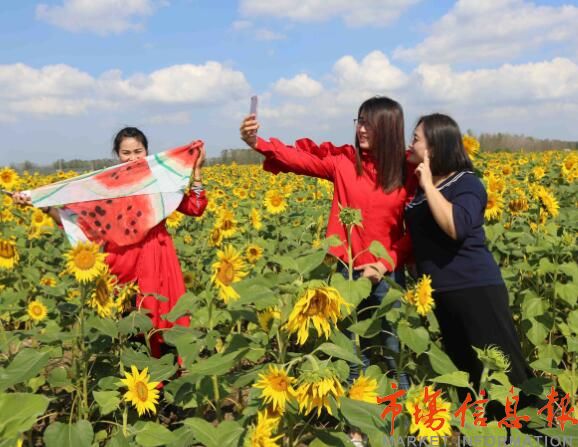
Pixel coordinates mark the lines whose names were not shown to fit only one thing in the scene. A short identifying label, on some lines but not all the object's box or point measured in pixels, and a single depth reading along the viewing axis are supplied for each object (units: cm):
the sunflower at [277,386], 138
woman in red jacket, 253
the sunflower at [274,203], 582
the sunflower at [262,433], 137
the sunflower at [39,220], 534
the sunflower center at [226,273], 199
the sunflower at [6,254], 339
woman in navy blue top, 235
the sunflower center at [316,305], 142
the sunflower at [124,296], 219
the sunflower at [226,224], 418
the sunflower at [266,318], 172
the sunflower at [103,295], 217
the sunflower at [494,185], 368
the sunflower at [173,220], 526
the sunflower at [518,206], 380
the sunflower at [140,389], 207
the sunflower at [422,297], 211
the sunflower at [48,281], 403
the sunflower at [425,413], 131
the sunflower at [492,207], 351
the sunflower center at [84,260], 212
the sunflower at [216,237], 399
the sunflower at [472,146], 324
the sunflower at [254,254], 359
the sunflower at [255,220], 522
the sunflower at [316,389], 131
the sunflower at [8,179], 653
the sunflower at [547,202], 340
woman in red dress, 280
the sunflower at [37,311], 347
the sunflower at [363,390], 156
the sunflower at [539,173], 599
